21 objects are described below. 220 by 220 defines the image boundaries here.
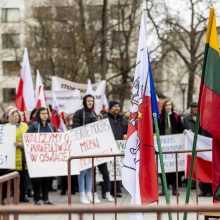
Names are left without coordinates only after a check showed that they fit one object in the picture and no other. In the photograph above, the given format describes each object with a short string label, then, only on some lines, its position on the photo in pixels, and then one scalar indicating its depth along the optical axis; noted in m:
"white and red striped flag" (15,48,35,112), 13.05
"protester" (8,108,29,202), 10.05
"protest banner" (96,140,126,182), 10.75
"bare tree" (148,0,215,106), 28.48
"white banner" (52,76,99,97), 15.27
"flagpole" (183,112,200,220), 5.17
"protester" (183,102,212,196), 11.33
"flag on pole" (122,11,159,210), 5.47
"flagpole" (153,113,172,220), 5.47
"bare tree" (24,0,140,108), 28.42
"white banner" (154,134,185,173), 11.24
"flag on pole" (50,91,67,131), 13.22
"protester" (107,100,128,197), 10.79
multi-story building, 29.55
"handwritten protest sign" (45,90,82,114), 14.50
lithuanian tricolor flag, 5.03
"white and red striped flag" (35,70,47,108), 13.21
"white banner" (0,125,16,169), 9.76
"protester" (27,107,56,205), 9.76
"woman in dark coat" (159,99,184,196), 11.06
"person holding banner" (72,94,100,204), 9.91
